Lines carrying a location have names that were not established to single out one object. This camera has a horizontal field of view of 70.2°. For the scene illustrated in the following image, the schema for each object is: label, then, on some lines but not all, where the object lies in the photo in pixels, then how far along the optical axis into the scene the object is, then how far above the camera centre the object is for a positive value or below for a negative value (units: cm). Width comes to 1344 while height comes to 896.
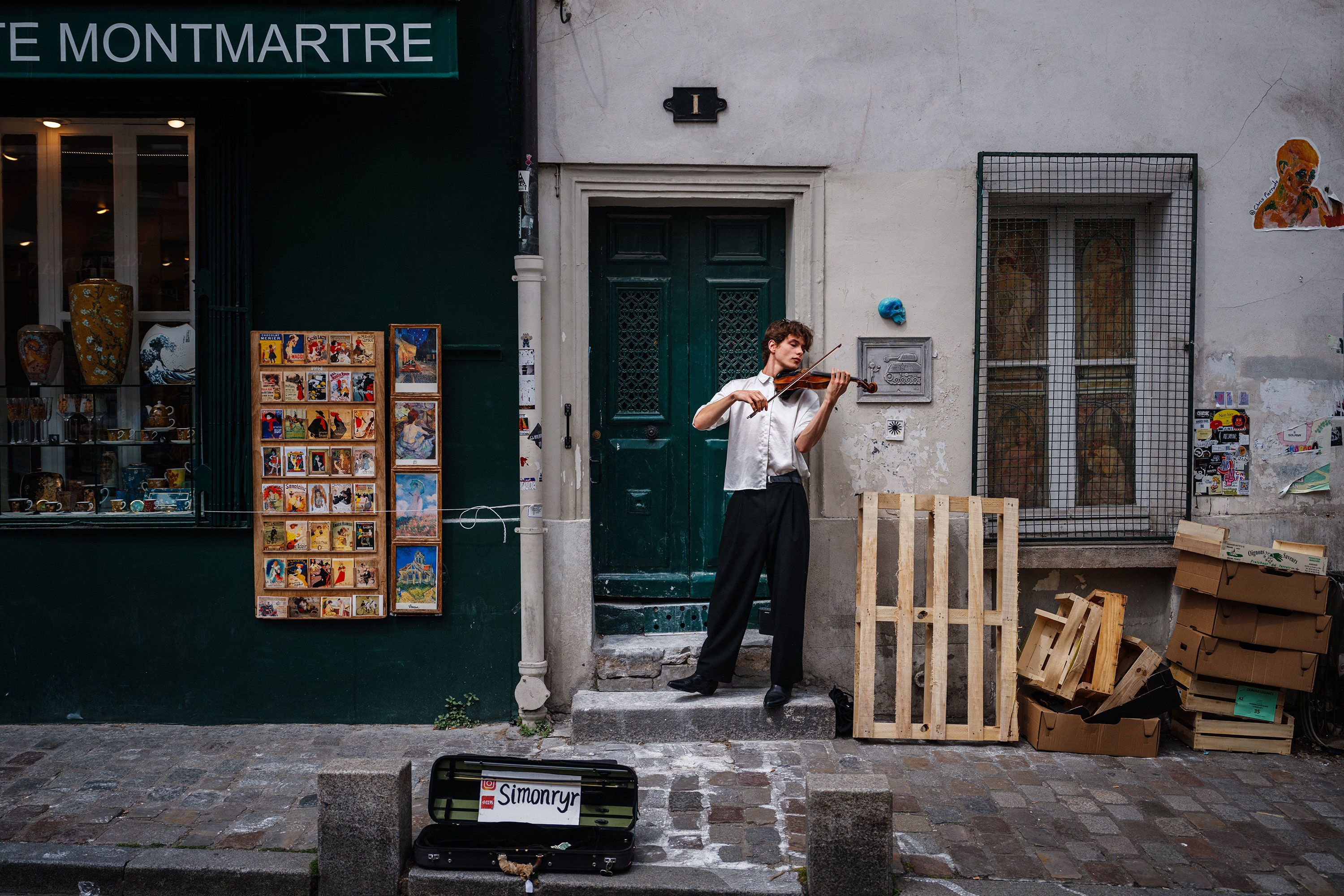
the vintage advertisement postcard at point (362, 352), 550 +36
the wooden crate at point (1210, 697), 518 -151
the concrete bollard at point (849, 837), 348 -154
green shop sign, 497 +193
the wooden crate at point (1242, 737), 517 -172
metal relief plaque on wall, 563 +31
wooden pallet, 520 -111
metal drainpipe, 535 -1
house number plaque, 552 +180
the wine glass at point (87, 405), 574 +6
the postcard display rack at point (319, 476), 549 -35
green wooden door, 584 +40
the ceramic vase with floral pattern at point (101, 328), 571 +52
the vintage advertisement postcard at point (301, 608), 552 -111
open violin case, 374 -155
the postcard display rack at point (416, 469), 551 -31
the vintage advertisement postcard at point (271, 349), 547 +38
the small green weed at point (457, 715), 553 -174
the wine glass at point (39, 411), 573 +2
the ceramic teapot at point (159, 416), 573 -1
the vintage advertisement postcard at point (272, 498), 552 -48
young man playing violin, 522 -56
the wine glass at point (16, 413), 572 +1
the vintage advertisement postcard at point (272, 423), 551 -5
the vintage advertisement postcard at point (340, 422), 551 -4
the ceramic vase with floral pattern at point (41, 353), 573 +37
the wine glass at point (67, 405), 574 +6
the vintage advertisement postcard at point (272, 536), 552 -70
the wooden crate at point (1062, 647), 518 -128
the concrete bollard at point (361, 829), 358 -156
